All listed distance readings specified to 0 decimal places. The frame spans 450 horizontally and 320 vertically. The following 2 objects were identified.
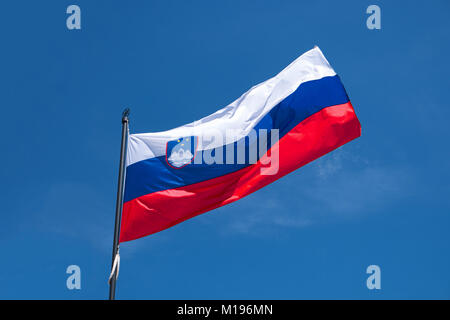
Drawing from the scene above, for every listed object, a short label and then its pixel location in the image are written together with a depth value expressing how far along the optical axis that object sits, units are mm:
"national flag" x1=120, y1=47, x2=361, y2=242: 13945
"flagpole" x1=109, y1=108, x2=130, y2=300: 11617
